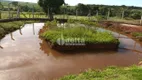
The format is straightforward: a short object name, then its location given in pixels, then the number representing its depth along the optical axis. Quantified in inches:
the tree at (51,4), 771.4
